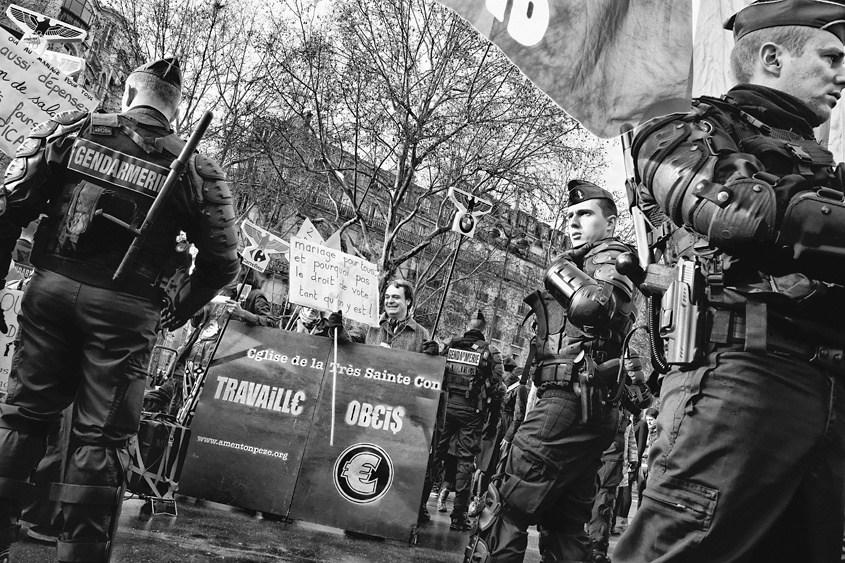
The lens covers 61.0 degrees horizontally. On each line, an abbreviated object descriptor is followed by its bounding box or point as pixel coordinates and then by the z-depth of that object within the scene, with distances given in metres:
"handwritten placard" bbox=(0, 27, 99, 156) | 5.62
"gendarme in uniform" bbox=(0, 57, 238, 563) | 3.18
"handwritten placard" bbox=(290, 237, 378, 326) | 7.32
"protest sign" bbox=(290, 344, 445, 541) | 6.09
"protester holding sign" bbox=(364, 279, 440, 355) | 8.24
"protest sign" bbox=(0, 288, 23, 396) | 5.61
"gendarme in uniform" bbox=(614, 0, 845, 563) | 1.92
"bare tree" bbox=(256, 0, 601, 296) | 20.95
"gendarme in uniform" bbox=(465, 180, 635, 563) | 3.65
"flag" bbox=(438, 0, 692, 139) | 2.26
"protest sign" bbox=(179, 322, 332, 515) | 6.14
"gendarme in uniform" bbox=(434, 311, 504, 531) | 8.72
